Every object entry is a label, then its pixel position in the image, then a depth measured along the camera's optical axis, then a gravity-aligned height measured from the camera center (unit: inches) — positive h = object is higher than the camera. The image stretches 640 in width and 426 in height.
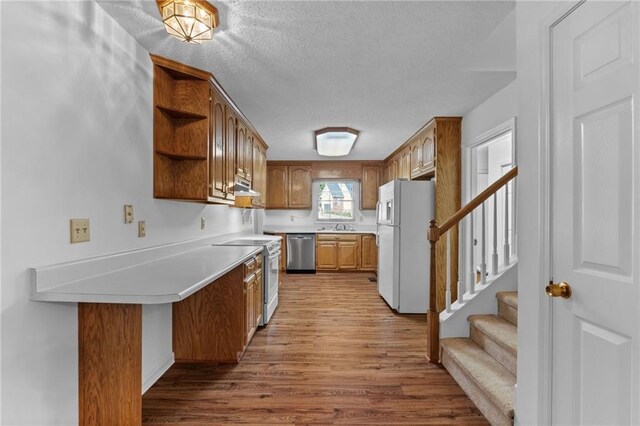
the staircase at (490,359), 69.2 -40.6
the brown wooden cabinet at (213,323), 97.4 -35.6
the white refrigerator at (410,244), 148.0 -15.5
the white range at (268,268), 130.9 -25.4
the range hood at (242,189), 130.4 +10.1
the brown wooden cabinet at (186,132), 91.1 +25.5
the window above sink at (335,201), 271.3 +9.9
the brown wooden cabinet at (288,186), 258.5 +22.1
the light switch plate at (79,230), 59.7 -3.7
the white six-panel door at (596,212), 38.8 +0.0
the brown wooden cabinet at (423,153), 150.1 +31.1
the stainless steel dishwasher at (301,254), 244.8 -33.6
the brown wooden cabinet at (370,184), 255.3 +23.5
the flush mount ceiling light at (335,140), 156.8 +40.1
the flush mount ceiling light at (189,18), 61.9 +40.2
